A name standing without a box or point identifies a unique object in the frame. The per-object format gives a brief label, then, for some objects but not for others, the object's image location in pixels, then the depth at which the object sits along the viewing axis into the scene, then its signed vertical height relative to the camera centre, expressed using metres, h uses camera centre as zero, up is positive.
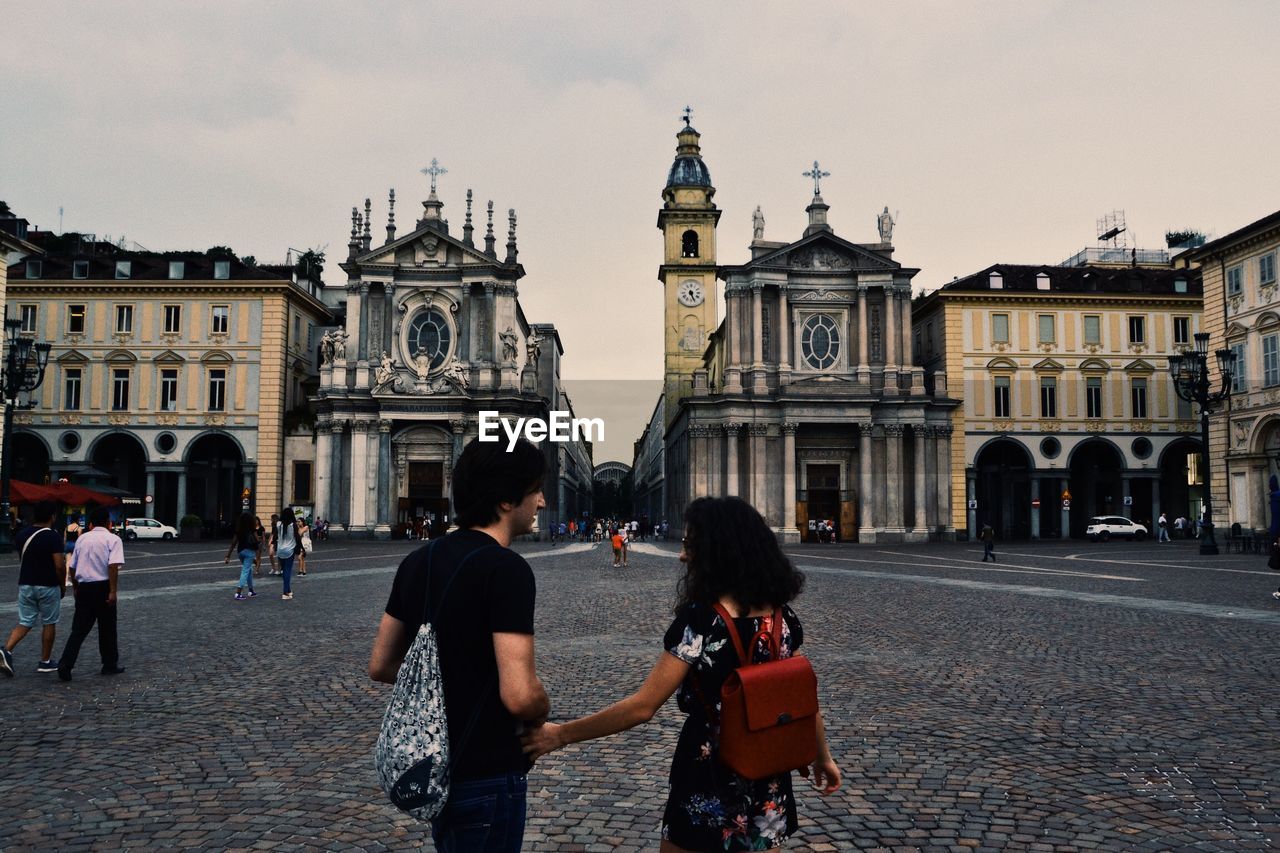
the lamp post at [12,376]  28.80 +3.39
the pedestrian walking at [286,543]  19.47 -1.07
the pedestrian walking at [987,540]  33.24 -1.75
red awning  35.16 -0.12
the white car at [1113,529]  53.44 -2.24
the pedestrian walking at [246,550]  18.89 -1.16
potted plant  50.47 -1.87
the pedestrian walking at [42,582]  10.41 -0.97
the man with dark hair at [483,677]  3.07 -0.58
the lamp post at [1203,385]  31.64 +3.28
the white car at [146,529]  49.91 -1.99
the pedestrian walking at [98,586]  10.52 -1.02
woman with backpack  3.29 -0.68
